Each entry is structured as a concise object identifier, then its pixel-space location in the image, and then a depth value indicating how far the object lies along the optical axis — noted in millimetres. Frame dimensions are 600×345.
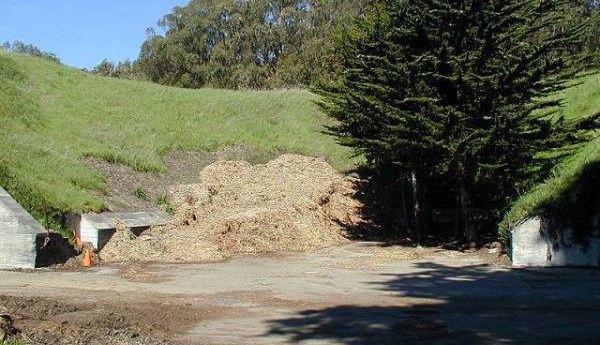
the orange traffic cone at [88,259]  15797
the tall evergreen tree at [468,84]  15797
